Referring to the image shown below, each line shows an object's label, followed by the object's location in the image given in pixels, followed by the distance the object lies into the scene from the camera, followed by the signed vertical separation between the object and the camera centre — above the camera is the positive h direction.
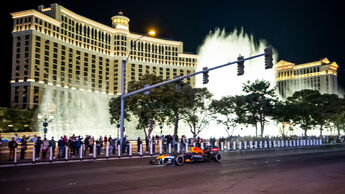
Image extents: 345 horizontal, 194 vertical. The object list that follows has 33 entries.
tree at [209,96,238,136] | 43.97 +2.73
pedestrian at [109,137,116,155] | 25.73 -1.74
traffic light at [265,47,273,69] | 16.48 +3.66
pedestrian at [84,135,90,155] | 25.38 -1.37
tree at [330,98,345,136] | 58.03 +2.00
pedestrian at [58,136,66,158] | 21.45 -1.59
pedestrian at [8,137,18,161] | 19.48 -1.27
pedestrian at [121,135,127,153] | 25.82 -1.64
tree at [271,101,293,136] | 47.44 +2.16
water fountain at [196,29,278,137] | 75.40 +0.19
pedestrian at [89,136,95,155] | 25.10 -1.44
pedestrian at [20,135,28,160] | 20.10 -1.44
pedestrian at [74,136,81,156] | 23.45 -1.52
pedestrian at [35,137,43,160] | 21.13 -1.36
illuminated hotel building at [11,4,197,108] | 97.06 +26.99
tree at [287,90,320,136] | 51.28 +3.21
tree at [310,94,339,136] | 61.10 +4.27
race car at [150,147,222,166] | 17.28 -1.85
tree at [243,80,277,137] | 47.12 +3.52
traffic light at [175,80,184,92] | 20.53 +2.73
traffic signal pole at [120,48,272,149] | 16.96 +2.88
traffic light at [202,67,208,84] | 19.63 +3.11
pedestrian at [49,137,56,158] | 21.06 -1.30
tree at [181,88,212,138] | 42.59 +3.35
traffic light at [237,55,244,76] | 17.86 +3.51
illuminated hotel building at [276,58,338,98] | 159.75 +26.89
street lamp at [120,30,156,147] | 25.64 +0.46
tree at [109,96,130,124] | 39.73 +2.20
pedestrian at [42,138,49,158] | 21.31 -1.45
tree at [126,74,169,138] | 35.22 +2.84
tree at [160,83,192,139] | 36.65 +2.99
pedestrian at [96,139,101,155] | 25.62 -1.82
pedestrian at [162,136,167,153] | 28.88 -1.63
